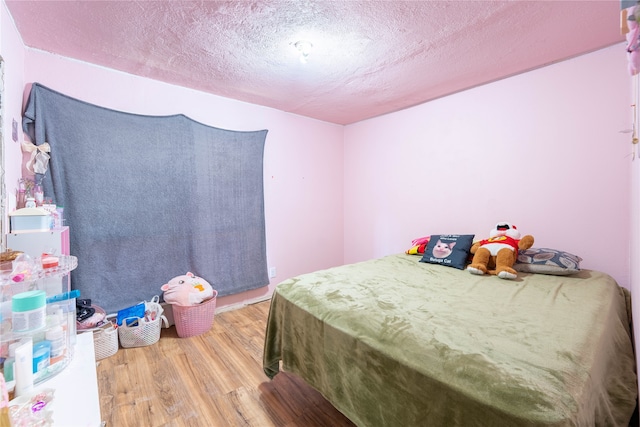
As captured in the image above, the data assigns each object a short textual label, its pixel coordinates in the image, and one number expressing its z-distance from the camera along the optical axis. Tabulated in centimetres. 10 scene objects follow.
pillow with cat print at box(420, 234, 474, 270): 229
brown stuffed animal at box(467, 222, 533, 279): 202
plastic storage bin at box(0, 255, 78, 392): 95
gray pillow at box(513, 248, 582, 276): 191
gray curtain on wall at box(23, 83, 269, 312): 206
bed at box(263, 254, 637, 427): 88
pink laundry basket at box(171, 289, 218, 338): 234
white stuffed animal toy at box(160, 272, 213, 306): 236
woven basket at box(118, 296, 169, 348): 218
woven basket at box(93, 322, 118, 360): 203
